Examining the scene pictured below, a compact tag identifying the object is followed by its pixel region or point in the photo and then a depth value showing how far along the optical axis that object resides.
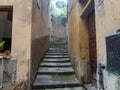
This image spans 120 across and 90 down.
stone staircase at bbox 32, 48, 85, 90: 2.06
